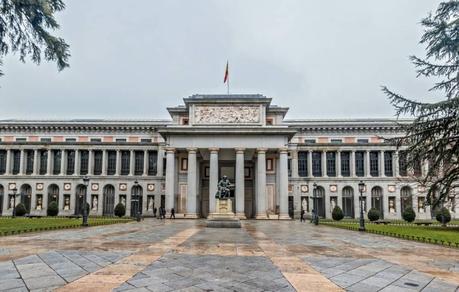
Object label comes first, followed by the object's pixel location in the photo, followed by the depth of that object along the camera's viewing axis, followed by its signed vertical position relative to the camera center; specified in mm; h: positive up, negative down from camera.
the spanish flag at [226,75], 46206 +13772
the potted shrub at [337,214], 44622 -4035
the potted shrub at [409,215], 41594 -3850
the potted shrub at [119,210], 47781 -3724
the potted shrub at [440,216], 36797 -3638
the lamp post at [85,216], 25141 -2395
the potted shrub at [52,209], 47594 -3632
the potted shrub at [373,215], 43703 -4021
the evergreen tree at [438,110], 20234 +4159
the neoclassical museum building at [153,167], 52688 +2385
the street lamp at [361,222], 24230 -2787
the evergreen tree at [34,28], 14242 +6322
